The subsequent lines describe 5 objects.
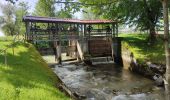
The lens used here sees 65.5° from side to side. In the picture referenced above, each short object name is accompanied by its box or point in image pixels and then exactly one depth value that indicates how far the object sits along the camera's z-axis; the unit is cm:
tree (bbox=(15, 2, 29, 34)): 3227
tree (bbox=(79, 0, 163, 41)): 1480
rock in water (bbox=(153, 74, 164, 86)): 1089
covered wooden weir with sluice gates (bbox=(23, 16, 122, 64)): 1601
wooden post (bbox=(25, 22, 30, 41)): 1522
